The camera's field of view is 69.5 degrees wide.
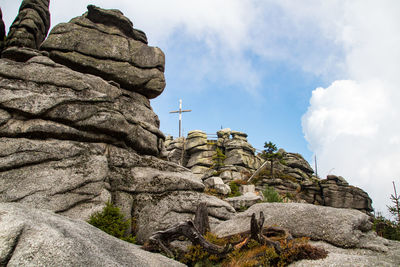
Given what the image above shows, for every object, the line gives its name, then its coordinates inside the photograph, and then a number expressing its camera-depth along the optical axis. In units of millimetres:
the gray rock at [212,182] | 38516
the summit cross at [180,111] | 97075
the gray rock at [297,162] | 70062
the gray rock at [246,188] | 44312
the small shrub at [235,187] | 36200
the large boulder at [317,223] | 11609
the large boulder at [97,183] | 13141
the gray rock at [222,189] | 36562
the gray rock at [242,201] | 26703
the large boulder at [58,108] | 14656
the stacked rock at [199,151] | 69812
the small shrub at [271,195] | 24108
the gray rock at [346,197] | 49781
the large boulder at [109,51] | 21344
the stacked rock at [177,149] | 74125
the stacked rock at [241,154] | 66312
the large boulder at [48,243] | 5883
